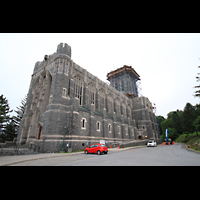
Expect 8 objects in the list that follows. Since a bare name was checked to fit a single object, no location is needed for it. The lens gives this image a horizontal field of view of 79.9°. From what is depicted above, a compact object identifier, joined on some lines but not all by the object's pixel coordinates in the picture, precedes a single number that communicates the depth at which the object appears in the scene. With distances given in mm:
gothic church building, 21125
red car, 16520
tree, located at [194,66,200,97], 18516
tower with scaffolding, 64375
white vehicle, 32500
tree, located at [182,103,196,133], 47031
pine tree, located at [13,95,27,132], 43344
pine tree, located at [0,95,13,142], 39388
